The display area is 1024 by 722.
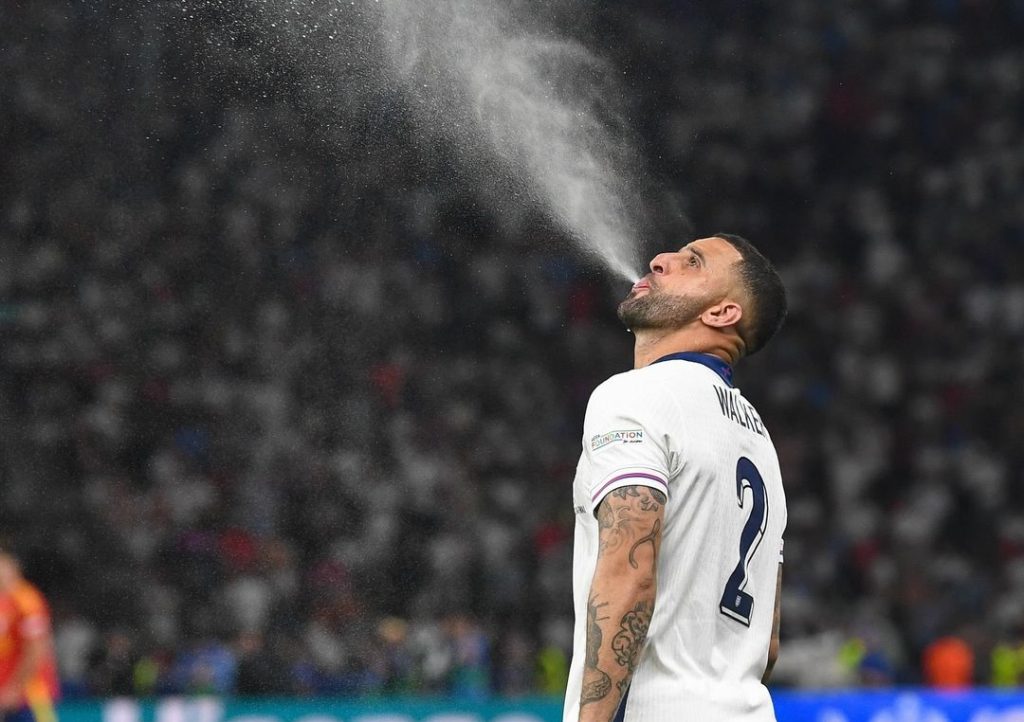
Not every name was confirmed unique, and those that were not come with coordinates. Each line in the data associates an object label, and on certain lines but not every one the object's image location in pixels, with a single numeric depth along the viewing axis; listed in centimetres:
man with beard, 590
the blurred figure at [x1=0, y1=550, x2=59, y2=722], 1811
